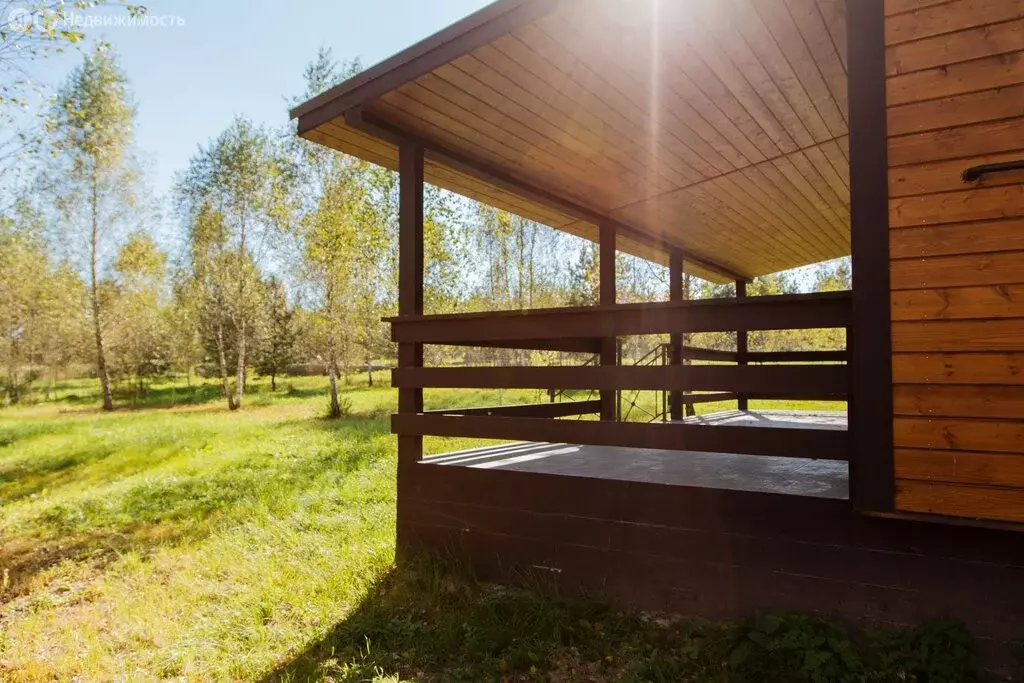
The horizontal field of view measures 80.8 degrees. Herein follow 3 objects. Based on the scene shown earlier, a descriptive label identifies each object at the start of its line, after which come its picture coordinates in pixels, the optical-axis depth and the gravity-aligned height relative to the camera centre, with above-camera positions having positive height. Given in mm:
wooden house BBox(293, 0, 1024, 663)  2262 +160
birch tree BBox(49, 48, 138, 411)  16797 +5632
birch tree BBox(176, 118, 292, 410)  17438 +4522
